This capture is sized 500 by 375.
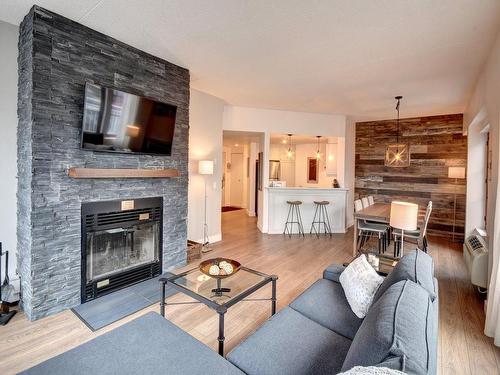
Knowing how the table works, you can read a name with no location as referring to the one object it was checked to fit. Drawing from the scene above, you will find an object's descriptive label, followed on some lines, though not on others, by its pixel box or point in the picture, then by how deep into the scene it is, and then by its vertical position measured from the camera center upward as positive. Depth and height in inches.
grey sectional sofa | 40.0 -36.3
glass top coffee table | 79.0 -35.0
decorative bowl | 87.8 -30.0
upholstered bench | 51.1 -36.5
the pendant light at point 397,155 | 203.5 +24.4
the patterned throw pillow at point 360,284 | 71.9 -28.9
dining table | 163.2 -18.8
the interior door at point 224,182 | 397.4 +0.2
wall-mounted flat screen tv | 105.6 +25.6
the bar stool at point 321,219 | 246.5 -32.4
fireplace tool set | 98.4 -45.7
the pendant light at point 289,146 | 331.3 +52.9
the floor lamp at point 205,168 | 178.7 +9.4
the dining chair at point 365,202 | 212.0 -13.8
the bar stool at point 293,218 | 244.5 -32.1
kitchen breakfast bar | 242.7 -19.1
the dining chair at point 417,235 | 154.2 -30.8
